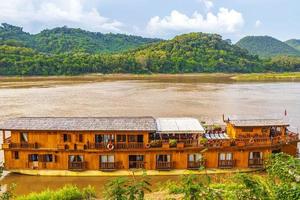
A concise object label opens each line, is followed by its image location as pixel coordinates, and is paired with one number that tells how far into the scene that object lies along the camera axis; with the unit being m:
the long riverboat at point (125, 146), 27.34
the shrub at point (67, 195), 20.42
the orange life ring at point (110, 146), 27.35
